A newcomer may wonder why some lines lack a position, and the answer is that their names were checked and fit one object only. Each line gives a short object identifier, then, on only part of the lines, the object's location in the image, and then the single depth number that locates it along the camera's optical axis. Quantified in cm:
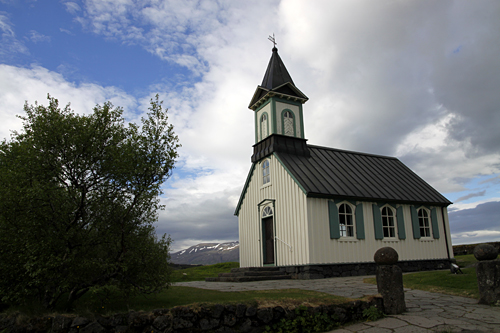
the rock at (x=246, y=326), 616
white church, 1499
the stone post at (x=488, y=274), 786
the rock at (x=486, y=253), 795
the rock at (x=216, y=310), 612
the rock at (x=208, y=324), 598
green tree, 604
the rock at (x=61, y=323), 555
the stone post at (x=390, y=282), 725
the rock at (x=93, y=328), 554
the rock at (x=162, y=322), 578
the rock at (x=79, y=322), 557
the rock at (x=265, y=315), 630
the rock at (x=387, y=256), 736
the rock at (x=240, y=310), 625
